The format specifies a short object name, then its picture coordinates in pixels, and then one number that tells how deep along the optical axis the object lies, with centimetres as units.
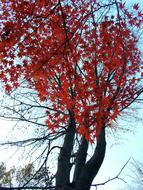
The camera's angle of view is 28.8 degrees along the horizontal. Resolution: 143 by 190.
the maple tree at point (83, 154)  607
